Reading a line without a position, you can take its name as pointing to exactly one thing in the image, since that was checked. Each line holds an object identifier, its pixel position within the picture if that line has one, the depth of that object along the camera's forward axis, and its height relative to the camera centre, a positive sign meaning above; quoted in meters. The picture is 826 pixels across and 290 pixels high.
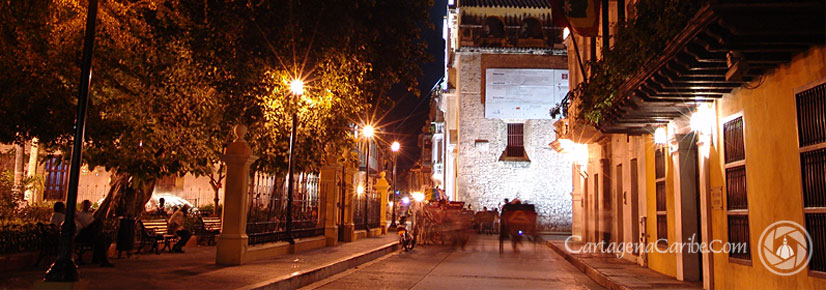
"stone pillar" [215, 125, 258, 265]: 12.91 +0.26
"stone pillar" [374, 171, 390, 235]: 31.41 +1.43
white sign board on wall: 44.53 +9.27
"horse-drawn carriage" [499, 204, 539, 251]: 23.16 +0.02
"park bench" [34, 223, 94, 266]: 11.41 -0.55
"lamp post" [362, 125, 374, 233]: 27.44 +0.91
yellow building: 7.31 +1.31
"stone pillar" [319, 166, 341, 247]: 21.28 +0.68
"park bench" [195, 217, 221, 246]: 18.58 -0.38
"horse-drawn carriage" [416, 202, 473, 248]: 23.92 -0.03
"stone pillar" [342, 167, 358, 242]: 23.61 +0.34
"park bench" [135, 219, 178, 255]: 14.56 -0.44
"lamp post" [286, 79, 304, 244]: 14.80 +1.39
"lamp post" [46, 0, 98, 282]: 8.02 +0.23
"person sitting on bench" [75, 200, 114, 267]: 11.62 -0.39
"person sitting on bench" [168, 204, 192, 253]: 15.76 -0.32
